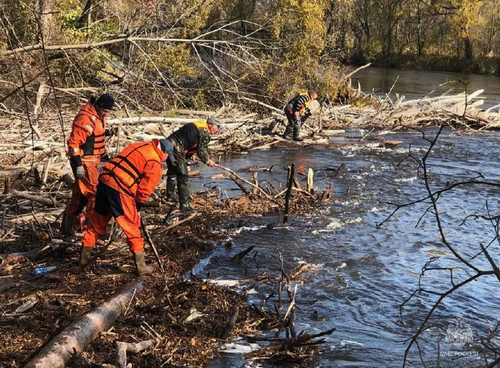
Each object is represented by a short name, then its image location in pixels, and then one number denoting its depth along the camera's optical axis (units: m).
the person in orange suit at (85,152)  6.68
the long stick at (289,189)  7.79
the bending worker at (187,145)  8.22
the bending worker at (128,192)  5.64
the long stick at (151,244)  5.67
